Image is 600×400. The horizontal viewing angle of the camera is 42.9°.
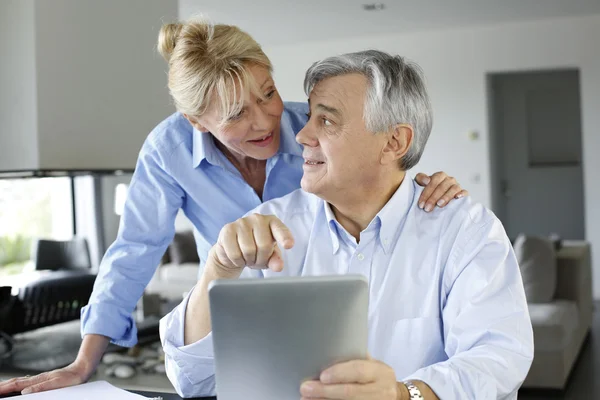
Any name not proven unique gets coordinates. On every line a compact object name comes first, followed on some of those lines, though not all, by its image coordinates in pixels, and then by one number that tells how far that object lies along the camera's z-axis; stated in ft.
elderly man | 4.37
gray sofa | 14.64
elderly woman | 5.81
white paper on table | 4.84
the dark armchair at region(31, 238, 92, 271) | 10.69
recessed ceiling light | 23.61
